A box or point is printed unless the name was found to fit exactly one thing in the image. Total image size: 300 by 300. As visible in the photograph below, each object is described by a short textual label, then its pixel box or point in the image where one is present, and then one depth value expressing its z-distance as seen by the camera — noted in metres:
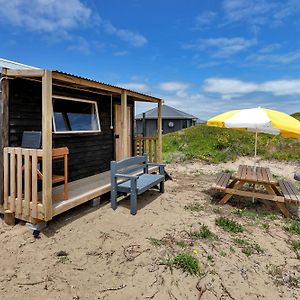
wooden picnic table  4.77
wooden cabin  3.68
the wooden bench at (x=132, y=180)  4.64
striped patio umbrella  4.60
